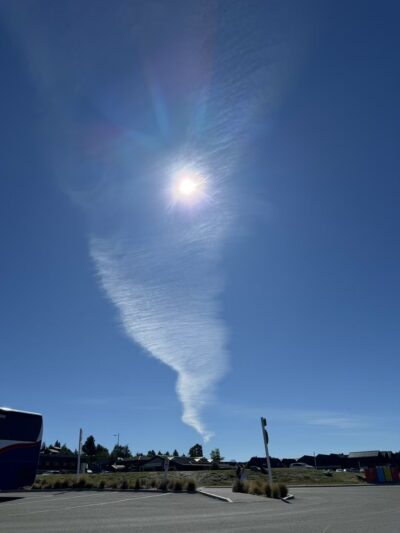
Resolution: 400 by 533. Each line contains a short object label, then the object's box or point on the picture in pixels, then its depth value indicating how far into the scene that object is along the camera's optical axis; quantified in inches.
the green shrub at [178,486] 1011.9
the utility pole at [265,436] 805.2
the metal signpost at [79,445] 1349.3
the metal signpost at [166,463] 1129.4
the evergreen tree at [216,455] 4222.4
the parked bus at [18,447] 804.0
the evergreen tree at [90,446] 4559.5
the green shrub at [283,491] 765.4
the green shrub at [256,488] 819.8
